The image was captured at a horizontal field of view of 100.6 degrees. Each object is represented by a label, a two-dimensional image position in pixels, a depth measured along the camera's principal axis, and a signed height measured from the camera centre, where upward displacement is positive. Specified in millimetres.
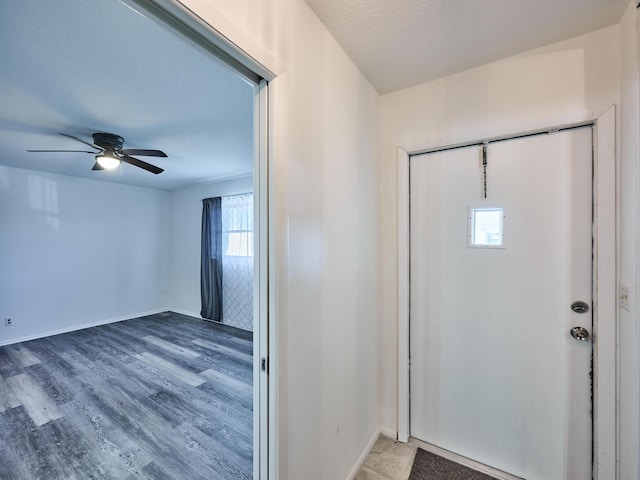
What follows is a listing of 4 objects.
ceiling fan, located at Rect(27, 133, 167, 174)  2475 +824
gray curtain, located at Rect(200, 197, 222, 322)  4508 -362
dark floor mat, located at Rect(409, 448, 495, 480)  1526 -1367
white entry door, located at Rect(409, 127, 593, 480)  1373 -375
